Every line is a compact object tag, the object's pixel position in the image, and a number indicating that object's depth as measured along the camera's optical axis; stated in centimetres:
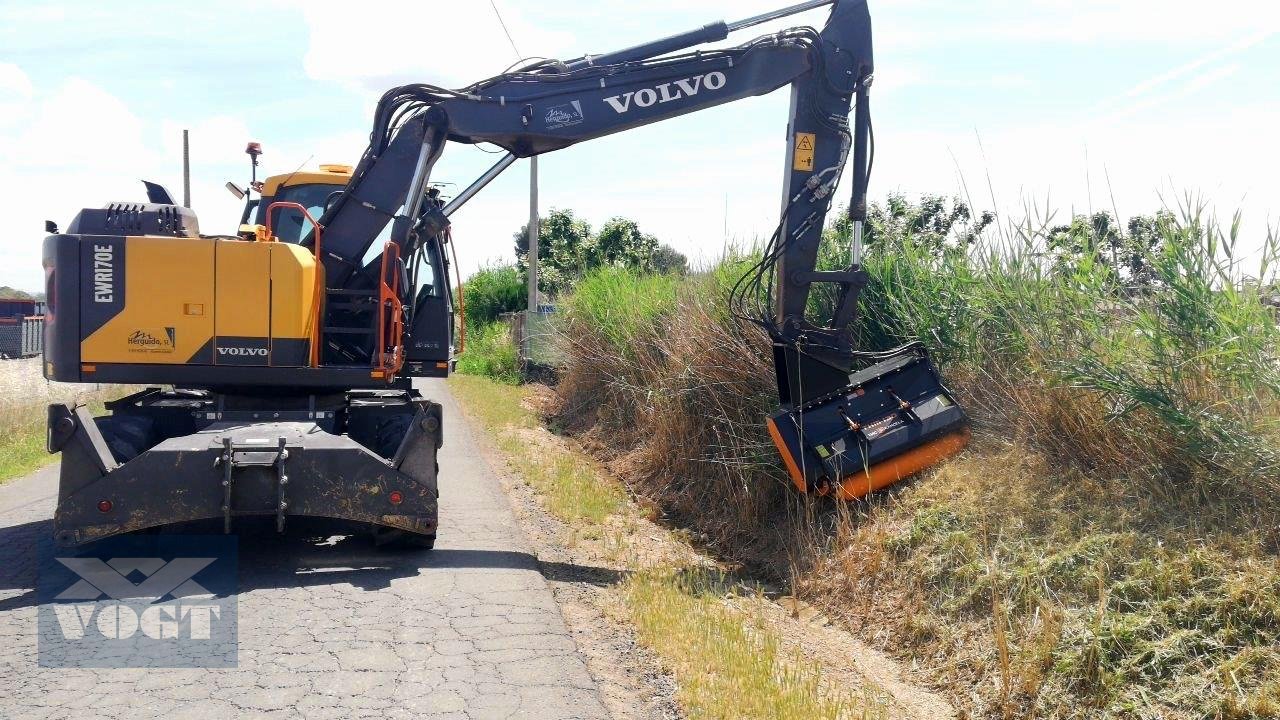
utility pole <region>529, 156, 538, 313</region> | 2488
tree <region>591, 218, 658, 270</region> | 3458
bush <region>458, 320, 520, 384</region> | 2519
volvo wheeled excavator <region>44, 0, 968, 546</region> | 706
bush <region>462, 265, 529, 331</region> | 3409
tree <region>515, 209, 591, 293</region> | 3603
